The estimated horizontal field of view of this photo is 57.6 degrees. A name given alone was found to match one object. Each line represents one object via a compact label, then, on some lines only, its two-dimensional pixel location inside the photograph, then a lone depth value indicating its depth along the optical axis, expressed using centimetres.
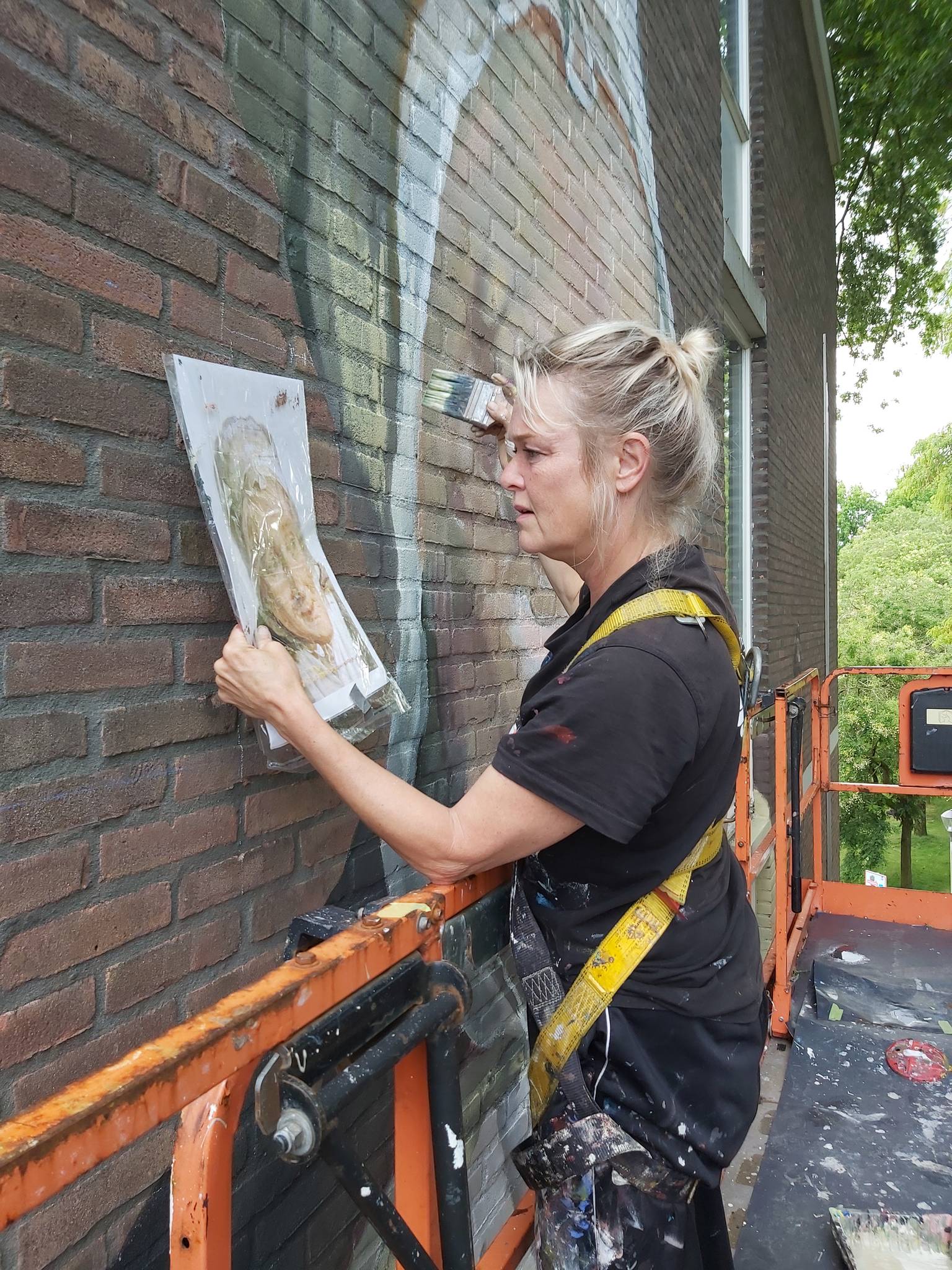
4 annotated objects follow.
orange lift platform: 64
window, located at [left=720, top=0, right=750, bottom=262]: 684
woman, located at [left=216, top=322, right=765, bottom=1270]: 121
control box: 489
